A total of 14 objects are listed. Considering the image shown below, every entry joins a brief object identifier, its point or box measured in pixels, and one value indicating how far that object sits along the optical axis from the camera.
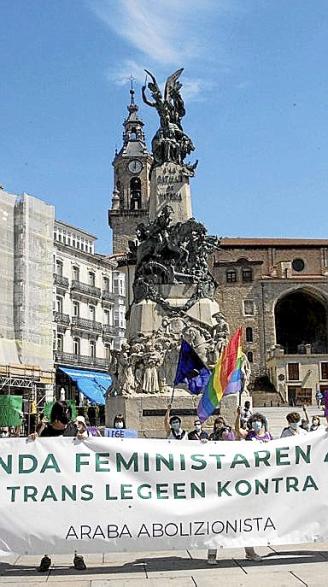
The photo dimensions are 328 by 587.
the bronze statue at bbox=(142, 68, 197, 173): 27.67
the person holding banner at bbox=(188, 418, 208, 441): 10.35
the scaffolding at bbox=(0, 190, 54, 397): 41.16
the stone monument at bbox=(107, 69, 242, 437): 22.92
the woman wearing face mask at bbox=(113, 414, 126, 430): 12.62
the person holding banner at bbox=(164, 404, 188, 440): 9.27
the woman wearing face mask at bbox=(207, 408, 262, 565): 7.40
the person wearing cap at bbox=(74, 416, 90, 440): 7.67
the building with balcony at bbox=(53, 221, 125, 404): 53.41
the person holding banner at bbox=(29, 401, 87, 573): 8.27
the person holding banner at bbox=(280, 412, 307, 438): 8.73
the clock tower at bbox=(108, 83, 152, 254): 90.44
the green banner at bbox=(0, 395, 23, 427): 27.47
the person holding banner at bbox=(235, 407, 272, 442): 9.00
